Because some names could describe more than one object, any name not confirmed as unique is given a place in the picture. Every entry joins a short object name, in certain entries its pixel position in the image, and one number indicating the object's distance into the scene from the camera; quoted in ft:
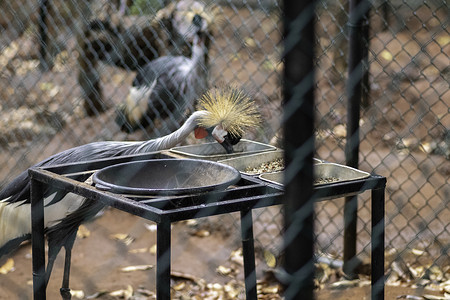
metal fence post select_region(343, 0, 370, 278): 14.40
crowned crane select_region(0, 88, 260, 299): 12.93
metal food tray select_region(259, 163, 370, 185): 10.34
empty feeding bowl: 10.37
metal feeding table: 8.66
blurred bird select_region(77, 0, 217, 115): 27.52
